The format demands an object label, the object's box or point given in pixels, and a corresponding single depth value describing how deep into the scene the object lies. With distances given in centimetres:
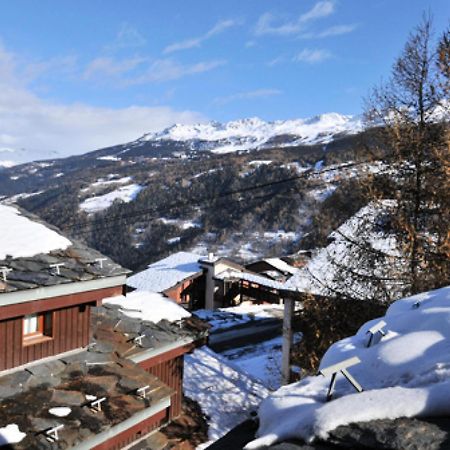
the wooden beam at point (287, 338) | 1404
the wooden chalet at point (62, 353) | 611
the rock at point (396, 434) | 196
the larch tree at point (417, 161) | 828
